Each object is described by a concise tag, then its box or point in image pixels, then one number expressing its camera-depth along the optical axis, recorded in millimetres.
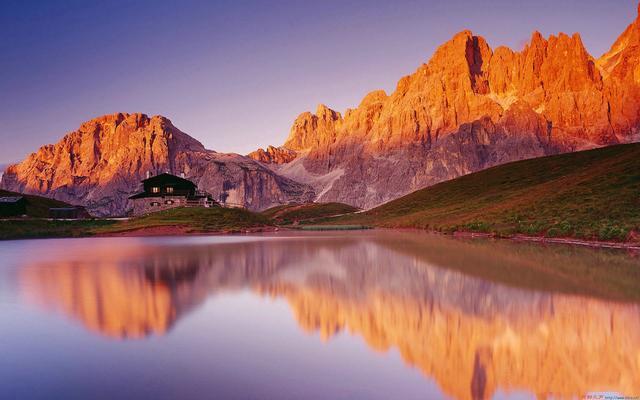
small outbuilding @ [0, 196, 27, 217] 97431
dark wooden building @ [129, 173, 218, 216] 118875
